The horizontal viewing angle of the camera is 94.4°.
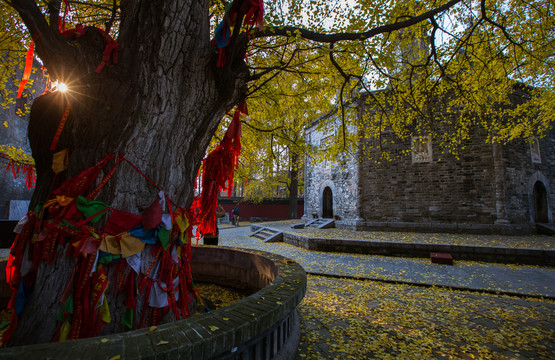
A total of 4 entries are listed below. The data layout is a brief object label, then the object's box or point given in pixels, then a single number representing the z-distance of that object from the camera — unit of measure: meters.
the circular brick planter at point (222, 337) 1.24
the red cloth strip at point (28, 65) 2.47
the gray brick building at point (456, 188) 11.39
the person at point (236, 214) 19.76
